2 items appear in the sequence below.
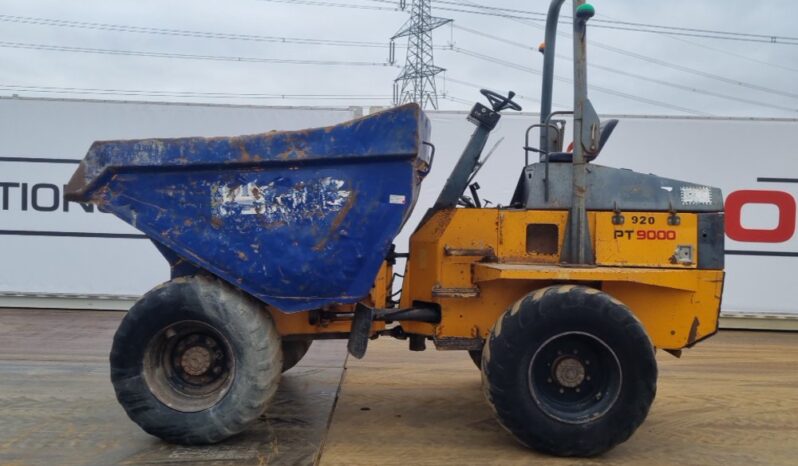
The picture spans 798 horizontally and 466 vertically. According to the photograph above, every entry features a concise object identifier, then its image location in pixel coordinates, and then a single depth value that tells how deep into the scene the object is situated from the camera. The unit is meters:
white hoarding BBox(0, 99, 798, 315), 11.05
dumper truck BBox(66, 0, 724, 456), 4.89
